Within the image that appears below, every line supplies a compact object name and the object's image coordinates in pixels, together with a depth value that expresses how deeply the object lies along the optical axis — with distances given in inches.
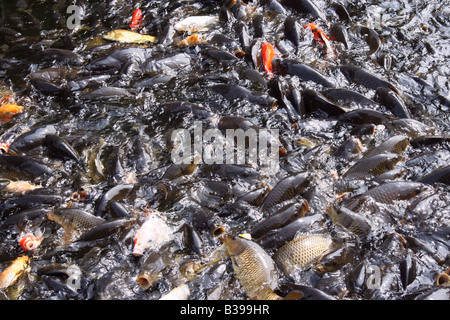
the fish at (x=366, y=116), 173.0
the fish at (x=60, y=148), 169.6
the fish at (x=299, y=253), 123.4
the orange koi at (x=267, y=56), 206.8
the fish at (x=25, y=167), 163.3
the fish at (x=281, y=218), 132.8
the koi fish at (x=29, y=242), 138.6
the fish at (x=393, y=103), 176.7
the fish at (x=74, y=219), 143.1
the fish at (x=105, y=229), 138.6
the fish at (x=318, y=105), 177.8
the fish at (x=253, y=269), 116.3
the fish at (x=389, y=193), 140.2
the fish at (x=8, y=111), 194.9
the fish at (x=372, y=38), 217.5
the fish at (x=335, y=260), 123.6
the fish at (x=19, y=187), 158.7
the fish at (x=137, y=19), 251.6
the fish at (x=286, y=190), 143.3
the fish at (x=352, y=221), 133.3
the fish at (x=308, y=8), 243.2
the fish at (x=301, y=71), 194.1
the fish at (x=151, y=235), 134.2
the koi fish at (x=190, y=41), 232.1
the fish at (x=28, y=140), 175.6
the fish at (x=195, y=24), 244.5
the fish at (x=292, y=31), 225.4
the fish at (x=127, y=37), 239.8
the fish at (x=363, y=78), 188.2
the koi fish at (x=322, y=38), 216.5
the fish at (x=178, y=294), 117.7
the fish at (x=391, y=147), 157.5
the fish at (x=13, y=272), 128.9
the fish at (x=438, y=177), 146.0
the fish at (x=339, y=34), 221.1
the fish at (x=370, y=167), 151.9
